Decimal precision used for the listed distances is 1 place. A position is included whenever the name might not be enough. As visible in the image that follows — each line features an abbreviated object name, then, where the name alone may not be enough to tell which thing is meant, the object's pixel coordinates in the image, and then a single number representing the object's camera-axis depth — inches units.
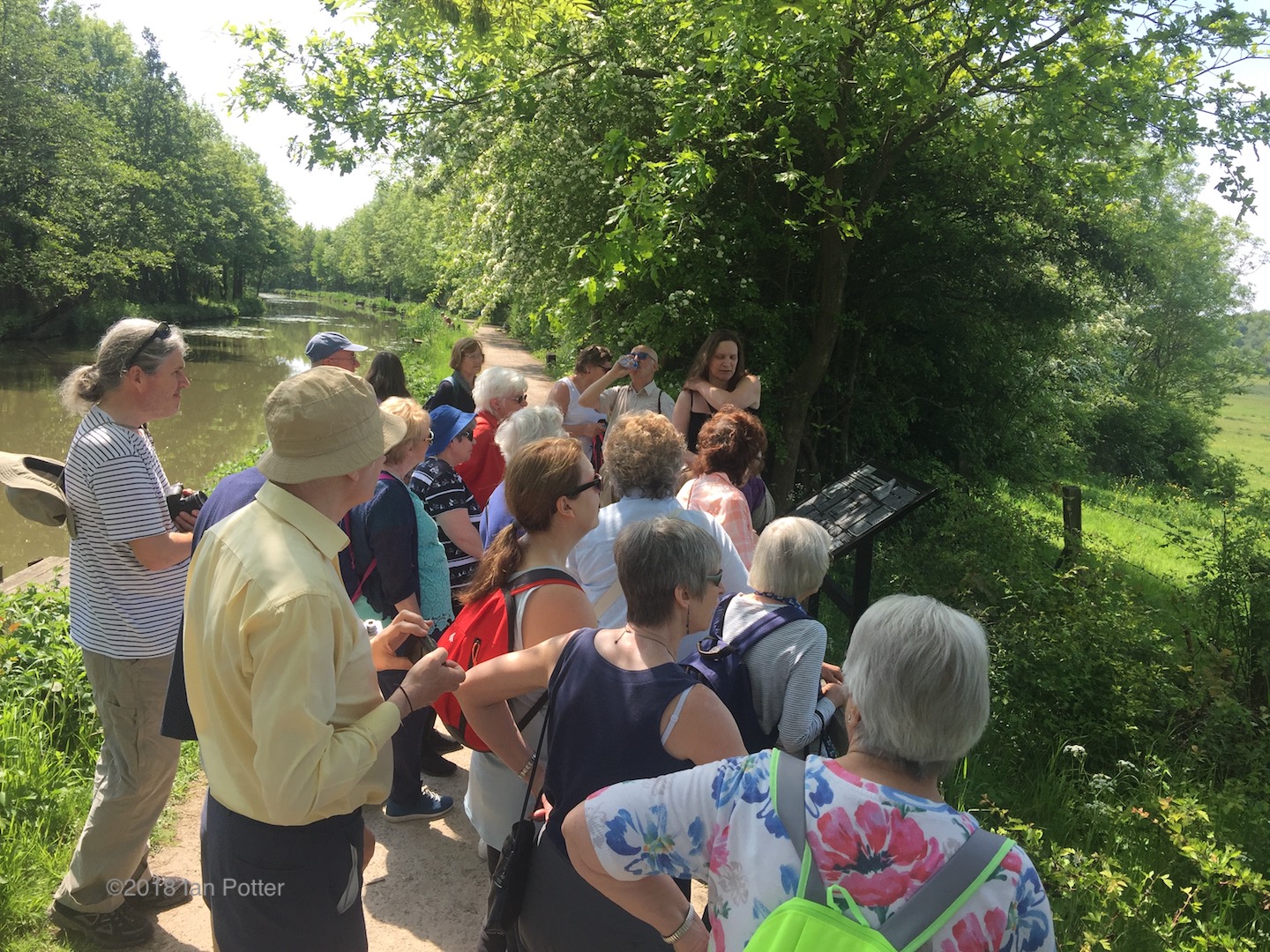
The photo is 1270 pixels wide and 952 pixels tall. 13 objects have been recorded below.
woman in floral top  49.4
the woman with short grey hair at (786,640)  99.2
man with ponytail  108.7
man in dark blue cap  197.0
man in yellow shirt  65.0
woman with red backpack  95.1
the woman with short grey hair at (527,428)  147.9
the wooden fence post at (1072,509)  308.7
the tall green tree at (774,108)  224.4
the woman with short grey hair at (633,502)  121.5
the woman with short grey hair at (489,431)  189.5
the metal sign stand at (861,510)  174.1
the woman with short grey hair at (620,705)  72.4
